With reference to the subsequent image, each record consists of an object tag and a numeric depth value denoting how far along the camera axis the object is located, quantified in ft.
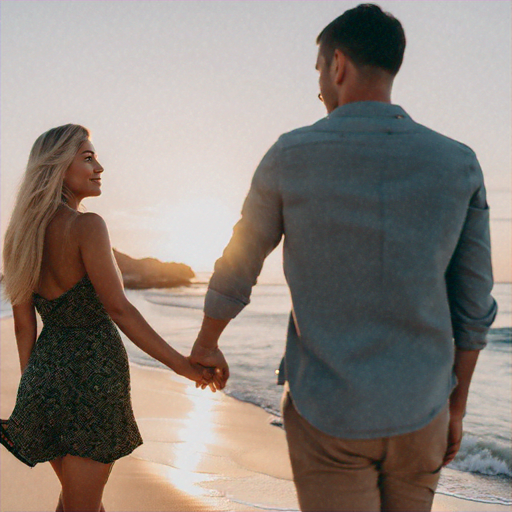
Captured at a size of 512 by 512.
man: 5.53
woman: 8.52
